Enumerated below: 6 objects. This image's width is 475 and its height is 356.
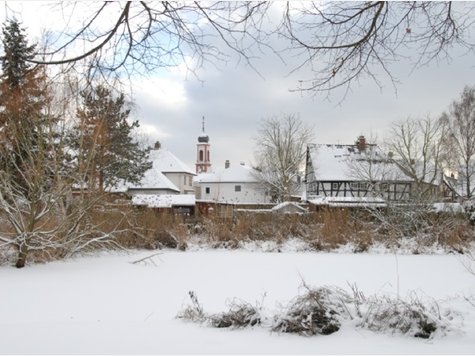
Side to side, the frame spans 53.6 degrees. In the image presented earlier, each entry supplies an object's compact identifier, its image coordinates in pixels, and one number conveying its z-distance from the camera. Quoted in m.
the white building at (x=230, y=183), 56.31
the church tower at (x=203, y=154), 74.50
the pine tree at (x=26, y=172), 10.80
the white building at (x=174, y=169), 54.88
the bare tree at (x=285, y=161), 41.19
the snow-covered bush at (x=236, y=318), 4.60
